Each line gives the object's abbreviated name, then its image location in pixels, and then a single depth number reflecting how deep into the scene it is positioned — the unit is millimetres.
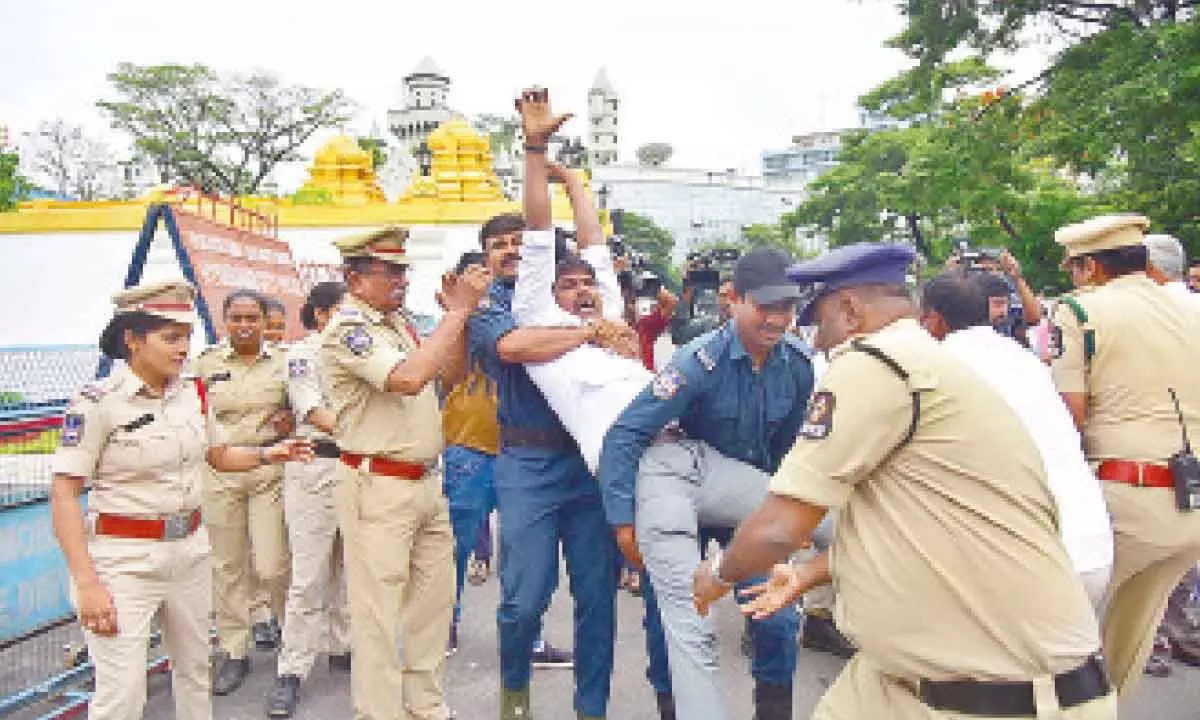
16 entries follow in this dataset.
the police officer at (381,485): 3299
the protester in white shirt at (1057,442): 2539
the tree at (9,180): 29527
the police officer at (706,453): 2789
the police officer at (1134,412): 3109
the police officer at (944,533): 1722
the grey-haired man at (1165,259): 3797
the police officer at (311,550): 4031
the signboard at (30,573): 3893
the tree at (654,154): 92375
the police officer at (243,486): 4324
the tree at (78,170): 39469
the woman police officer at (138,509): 2775
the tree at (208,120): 34125
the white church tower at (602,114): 102562
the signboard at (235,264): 4984
